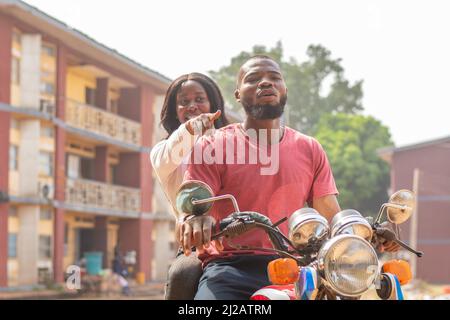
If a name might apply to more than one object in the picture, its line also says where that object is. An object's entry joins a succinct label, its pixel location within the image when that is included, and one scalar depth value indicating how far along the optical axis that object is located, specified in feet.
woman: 11.69
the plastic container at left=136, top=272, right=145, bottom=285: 110.32
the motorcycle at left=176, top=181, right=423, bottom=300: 8.20
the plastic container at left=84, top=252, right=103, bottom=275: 102.73
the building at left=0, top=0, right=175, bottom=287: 84.58
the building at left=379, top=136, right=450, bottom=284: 144.05
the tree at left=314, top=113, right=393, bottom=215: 177.04
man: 10.69
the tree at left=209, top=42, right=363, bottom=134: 214.48
